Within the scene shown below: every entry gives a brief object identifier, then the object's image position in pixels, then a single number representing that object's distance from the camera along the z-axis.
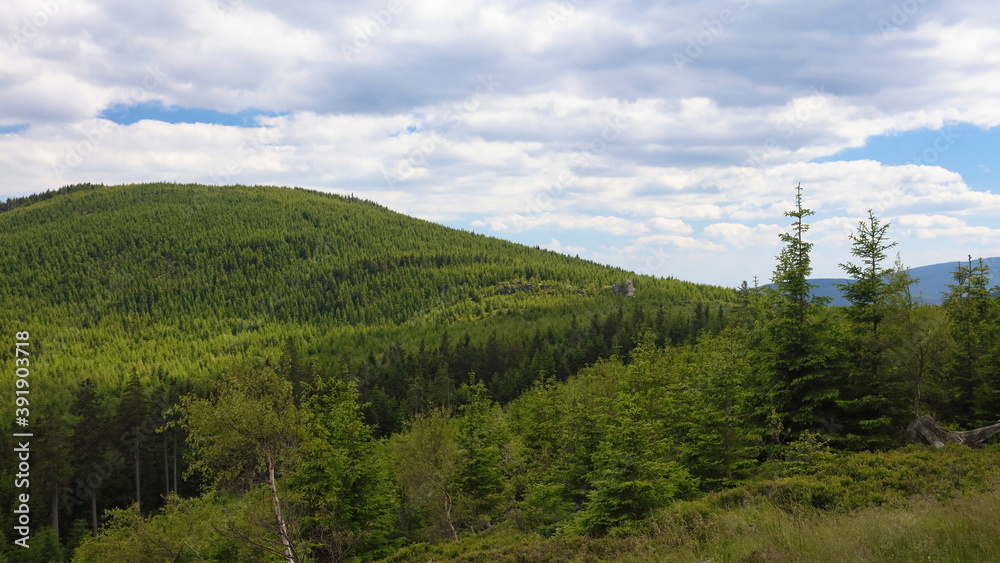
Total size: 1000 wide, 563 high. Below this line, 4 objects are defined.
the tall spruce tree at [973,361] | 23.36
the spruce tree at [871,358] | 21.48
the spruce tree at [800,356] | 21.89
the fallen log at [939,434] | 19.84
